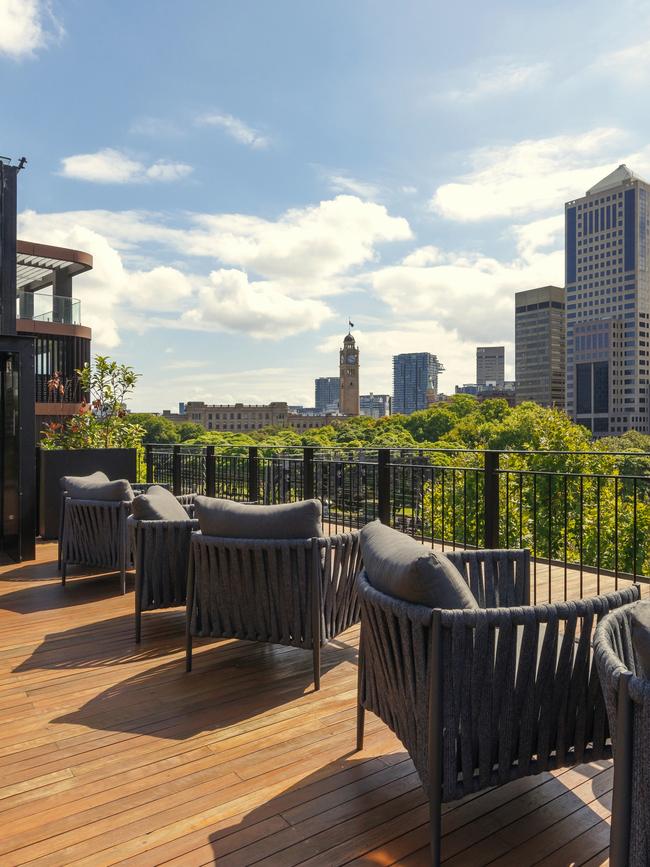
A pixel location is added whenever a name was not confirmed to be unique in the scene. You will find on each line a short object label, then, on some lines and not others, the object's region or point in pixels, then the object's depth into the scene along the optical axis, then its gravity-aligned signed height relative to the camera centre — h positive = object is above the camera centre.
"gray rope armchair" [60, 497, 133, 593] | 4.86 -0.86
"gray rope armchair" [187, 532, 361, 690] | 3.07 -0.82
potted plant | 7.02 -0.12
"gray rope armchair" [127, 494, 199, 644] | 3.72 -0.81
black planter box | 6.98 -0.49
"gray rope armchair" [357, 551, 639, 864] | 1.75 -0.78
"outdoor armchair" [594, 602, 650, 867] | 1.19 -0.66
